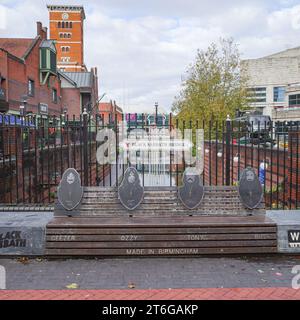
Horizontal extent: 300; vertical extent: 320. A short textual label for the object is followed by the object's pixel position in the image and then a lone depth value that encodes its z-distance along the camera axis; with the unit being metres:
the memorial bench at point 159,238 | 5.61
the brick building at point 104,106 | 88.28
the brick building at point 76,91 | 46.72
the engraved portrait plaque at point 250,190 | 6.26
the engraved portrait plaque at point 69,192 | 6.11
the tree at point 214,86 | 25.69
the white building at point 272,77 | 69.44
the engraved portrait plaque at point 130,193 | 6.17
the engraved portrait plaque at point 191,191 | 6.22
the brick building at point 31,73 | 26.84
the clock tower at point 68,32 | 74.81
